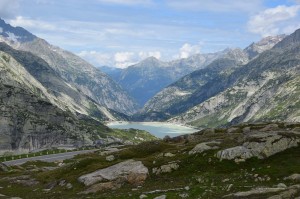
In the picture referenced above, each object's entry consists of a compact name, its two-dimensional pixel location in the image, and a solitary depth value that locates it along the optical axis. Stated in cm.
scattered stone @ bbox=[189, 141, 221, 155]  6631
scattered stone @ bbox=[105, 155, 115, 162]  7993
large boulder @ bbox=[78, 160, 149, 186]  6150
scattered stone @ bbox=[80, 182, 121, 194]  5900
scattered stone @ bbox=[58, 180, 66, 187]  6659
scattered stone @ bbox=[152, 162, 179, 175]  6184
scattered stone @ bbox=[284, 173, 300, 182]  4902
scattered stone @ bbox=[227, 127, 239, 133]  11172
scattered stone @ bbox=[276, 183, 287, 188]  4625
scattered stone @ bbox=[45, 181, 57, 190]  6782
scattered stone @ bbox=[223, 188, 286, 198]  4144
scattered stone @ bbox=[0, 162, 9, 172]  10339
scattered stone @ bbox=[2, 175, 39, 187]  7551
